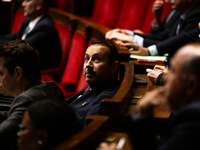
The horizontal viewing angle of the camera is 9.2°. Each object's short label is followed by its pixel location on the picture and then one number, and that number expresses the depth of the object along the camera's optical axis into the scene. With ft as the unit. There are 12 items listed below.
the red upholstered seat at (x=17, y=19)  35.78
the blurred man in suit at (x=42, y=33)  27.25
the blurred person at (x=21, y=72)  21.79
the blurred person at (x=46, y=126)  20.04
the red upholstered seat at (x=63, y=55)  27.69
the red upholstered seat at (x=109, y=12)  29.80
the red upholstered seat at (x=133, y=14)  28.03
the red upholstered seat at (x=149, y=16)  27.47
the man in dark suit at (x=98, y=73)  22.57
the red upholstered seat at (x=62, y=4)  33.36
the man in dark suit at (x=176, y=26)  24.41
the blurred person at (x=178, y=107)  16.89
